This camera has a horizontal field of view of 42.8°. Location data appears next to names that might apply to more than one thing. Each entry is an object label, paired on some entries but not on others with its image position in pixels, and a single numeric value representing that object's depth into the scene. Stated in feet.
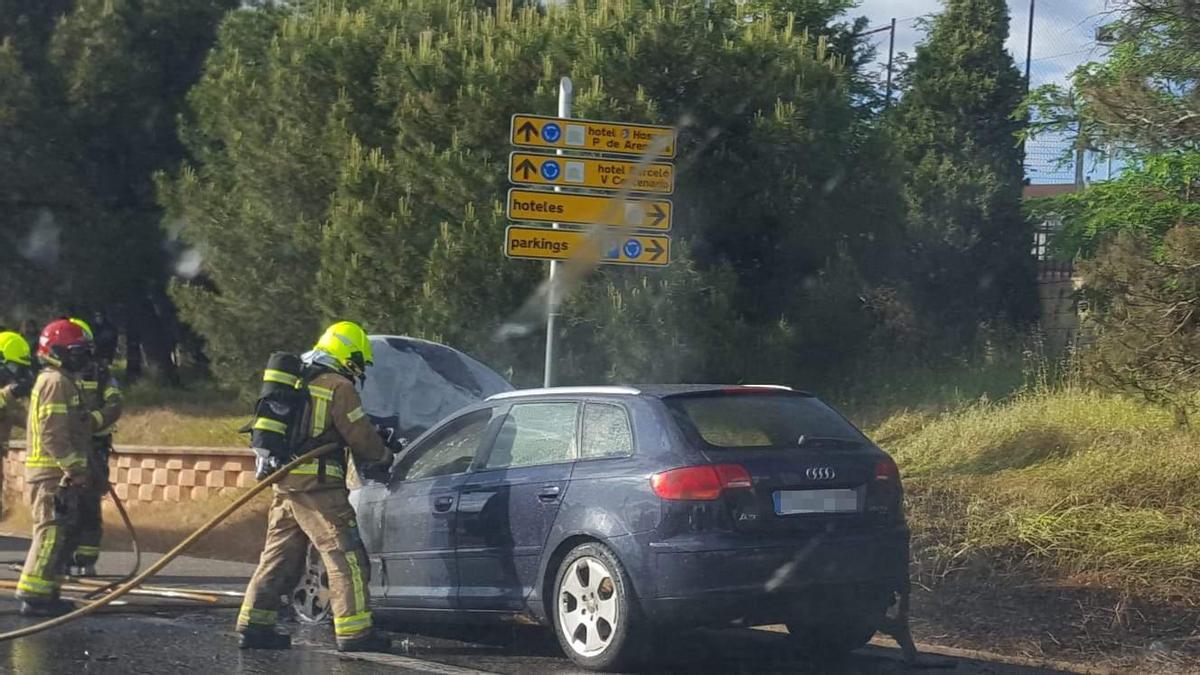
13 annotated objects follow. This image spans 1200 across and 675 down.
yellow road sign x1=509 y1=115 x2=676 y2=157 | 37.99
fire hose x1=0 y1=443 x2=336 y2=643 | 25.54
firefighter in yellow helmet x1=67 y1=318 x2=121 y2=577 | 35.01
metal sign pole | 37.29
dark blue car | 23.25
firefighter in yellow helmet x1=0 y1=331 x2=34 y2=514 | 37.68
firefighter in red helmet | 30.60
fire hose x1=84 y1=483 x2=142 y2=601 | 32.09
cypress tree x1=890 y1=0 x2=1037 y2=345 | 72.38
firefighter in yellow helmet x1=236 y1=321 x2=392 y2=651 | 25.62
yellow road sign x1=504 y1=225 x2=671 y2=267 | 38.32
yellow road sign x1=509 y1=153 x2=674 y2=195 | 38.35
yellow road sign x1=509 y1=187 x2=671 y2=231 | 38.34
